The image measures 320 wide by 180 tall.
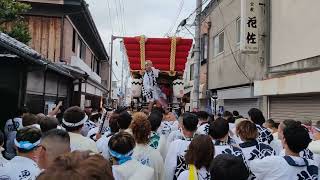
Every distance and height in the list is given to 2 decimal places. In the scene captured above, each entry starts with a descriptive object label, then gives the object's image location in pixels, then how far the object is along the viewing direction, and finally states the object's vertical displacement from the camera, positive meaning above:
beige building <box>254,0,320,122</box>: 7.49 +1.07
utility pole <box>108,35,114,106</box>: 24.19 +3.18
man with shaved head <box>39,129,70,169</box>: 2.57 -0.44
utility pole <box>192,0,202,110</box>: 9.98 +1.42
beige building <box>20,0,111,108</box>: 11.70 +2.84
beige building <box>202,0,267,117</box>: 9.82 +1.67
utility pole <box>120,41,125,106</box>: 35.49 +0.30
